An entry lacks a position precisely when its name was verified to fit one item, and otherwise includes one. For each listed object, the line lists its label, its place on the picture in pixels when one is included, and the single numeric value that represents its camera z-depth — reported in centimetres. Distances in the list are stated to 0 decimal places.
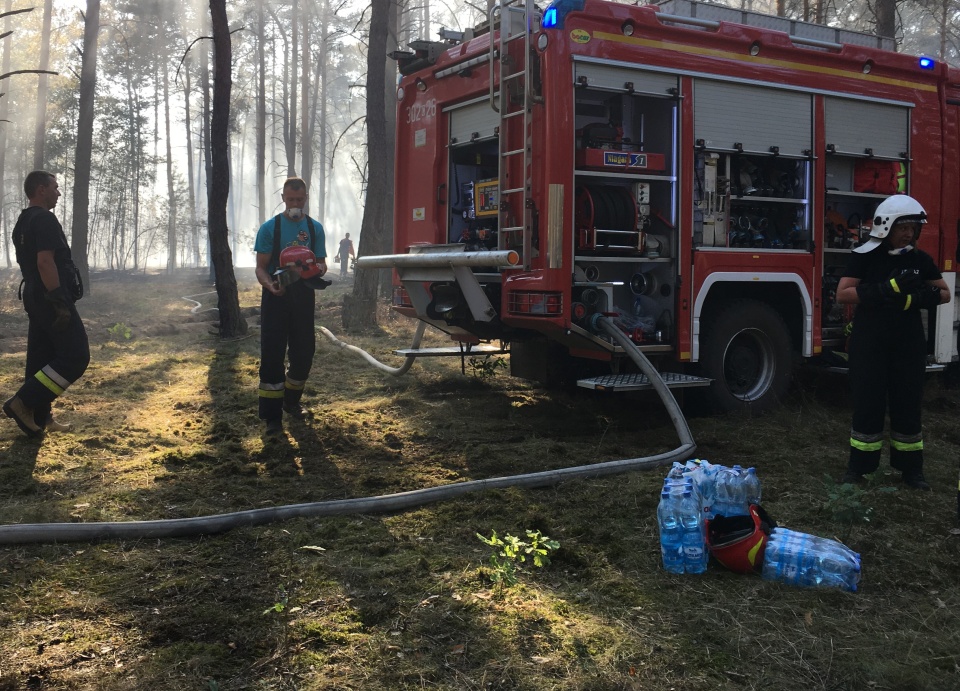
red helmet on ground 368
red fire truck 625
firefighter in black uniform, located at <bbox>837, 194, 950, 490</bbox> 500
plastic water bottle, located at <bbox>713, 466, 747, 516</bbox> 388
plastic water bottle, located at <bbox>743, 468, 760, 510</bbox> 398
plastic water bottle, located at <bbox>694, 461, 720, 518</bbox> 389
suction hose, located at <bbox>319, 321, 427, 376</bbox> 850
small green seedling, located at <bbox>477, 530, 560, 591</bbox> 348
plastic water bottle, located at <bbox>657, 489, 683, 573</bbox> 370
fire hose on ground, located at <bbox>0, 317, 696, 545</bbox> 379
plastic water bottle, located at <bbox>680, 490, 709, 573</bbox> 368
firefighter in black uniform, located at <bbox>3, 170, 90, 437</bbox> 585
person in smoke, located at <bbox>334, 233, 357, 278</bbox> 3036
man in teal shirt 631
